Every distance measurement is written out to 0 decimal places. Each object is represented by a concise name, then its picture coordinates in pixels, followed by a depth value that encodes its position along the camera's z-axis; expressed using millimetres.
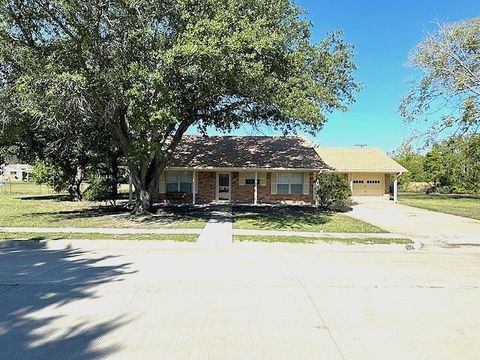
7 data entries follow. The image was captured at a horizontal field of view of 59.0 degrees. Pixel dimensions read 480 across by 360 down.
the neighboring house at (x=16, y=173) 103188
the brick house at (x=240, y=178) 27031
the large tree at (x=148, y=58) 12305
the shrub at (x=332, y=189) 23203
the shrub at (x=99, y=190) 28000
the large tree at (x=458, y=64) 21859
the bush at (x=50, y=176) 30919
